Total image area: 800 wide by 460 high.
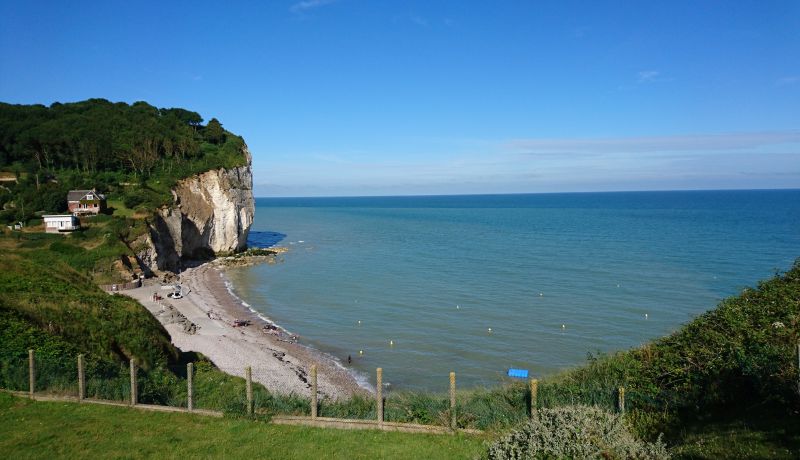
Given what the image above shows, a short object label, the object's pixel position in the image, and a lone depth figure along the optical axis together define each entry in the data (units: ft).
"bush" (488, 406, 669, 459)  25.26
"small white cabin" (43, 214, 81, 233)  160.45
